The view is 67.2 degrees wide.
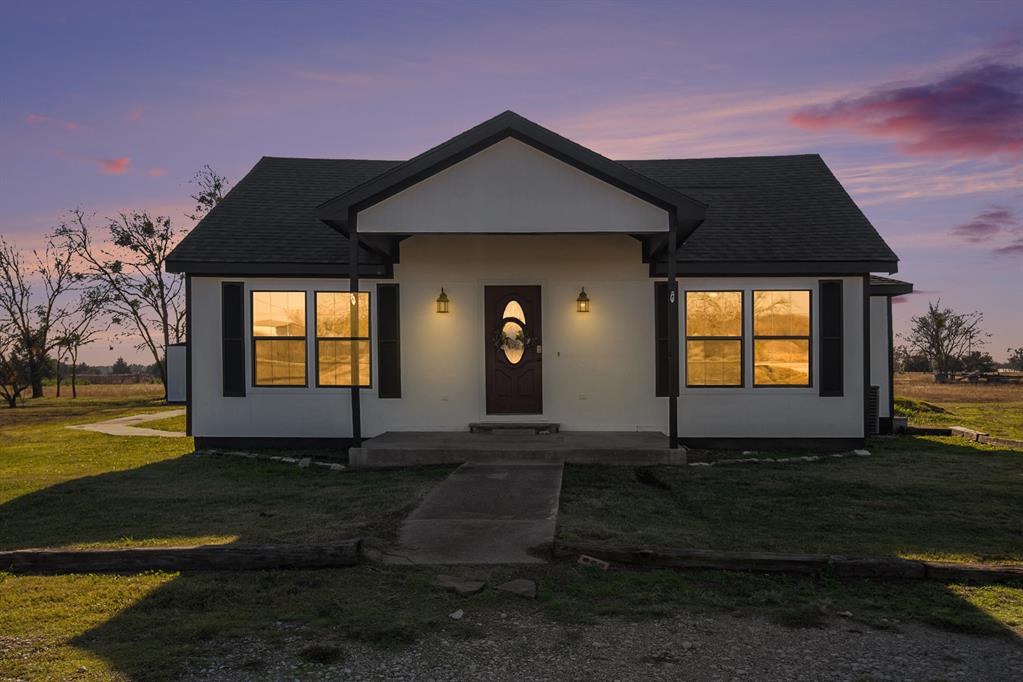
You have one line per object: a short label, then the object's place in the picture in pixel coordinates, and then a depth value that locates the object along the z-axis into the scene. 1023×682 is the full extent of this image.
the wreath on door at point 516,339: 12.31
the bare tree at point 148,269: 27.34
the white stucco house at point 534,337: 12.14
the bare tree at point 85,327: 27.86
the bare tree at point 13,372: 25.56
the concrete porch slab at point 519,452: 10.37
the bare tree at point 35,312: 28.02
